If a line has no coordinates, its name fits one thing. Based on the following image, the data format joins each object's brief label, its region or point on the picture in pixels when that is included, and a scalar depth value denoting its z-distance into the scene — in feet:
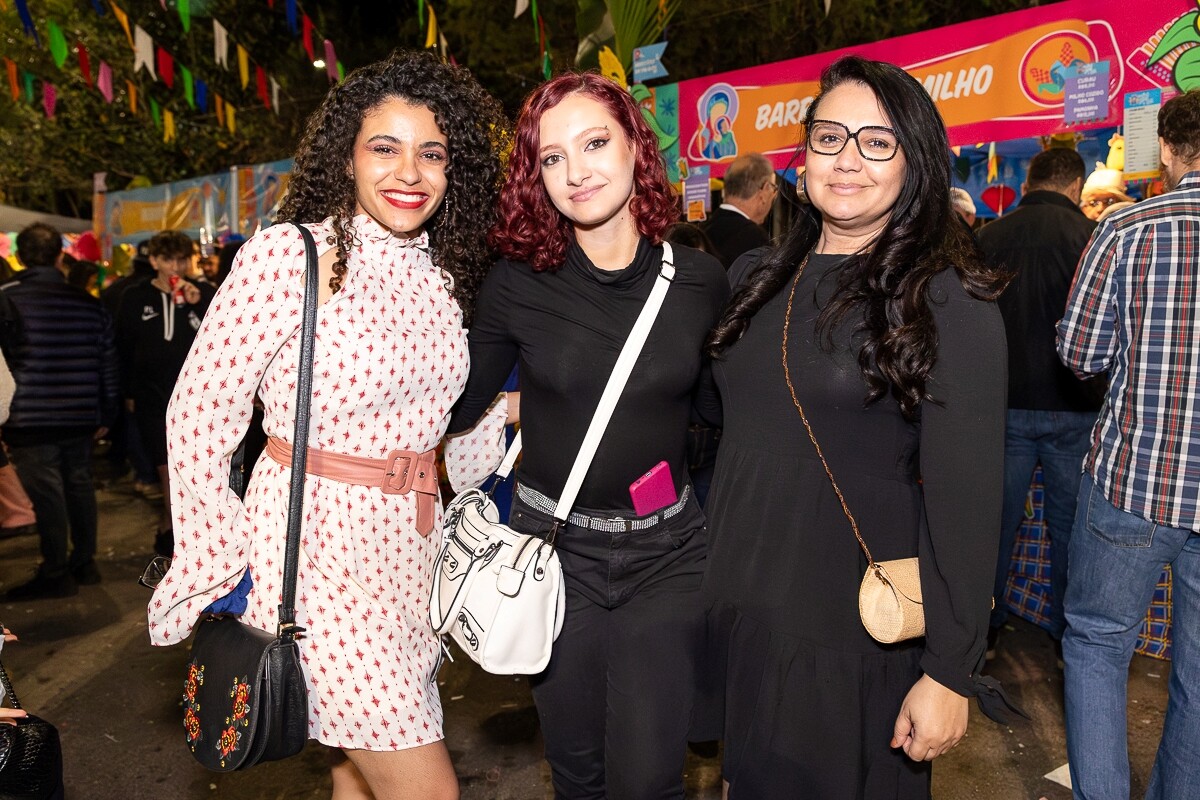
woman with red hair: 7.29
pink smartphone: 7.37
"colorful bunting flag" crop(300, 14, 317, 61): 34.03
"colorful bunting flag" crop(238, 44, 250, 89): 34.96
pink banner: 16.66
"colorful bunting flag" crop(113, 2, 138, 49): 30.30
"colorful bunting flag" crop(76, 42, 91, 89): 37.47
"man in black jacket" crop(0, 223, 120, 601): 18.90
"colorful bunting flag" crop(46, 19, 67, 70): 30.35
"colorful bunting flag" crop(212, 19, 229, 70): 32.16
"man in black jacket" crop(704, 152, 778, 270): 17.52
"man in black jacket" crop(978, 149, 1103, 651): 13.66
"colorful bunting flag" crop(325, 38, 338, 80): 33.65
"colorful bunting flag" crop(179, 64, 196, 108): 37.35
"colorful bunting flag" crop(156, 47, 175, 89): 35.40
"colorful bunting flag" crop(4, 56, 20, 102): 39.34
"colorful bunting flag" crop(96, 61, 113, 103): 37.52
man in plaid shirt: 9.08
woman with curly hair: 6.77
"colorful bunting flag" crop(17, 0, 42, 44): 29.17
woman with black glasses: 5.90
